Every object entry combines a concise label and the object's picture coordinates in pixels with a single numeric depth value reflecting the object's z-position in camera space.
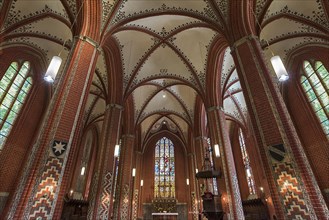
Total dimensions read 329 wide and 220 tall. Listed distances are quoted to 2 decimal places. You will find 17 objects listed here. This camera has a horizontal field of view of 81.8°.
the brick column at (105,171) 8.05
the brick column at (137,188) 16.00
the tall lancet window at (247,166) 15.39
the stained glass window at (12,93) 9.23
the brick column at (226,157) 8.04
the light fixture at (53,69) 5.02
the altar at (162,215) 16.70
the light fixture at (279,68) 5.14
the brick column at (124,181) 10.67
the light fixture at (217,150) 9.24
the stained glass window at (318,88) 9.46
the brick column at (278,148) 4.06
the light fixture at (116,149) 9.67
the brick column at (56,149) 4.05
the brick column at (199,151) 13.28
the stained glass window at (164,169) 18.62
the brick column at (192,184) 15.30
